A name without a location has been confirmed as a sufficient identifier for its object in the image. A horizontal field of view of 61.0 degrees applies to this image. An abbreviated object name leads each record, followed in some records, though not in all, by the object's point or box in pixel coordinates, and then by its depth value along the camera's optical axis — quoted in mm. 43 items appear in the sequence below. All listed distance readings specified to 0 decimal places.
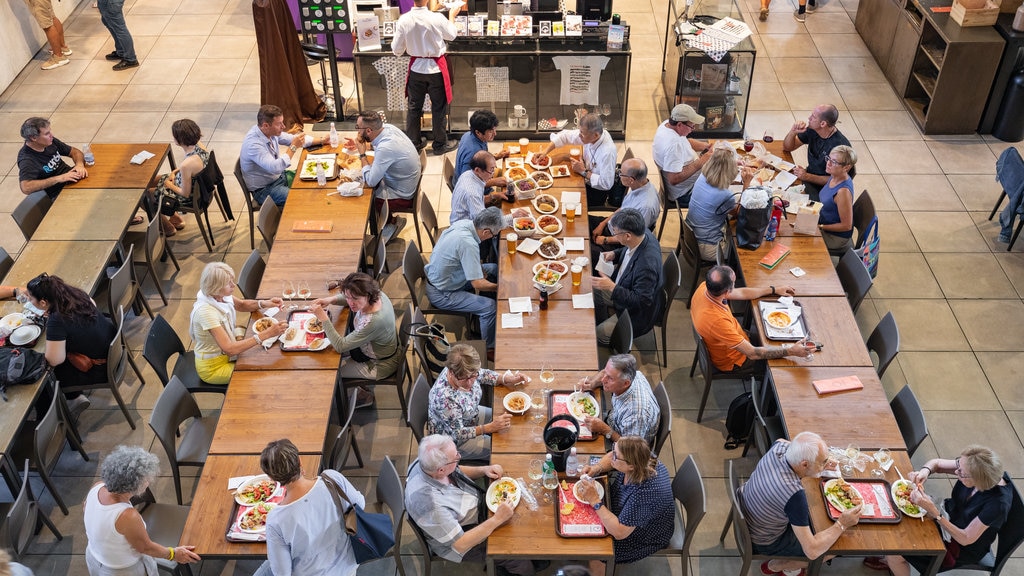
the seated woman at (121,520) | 5320
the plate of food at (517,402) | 6281
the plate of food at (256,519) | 5578
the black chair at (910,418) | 6219
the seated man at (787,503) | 5543
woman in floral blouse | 6152
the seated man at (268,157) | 8820
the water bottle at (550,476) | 5789
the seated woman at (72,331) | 6754
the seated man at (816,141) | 8750
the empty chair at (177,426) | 6312
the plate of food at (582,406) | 6246
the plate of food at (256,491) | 5738
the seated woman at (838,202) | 7977
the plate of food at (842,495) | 5719
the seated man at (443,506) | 5547
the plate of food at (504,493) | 5703
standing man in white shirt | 10000
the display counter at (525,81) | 10562
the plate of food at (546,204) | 8312
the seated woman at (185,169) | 8703
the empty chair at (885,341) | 6969
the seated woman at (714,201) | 7938
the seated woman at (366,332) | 6711
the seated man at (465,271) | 7477
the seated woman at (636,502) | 5508
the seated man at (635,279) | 7324
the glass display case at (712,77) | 10500
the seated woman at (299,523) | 5238
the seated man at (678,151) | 8625
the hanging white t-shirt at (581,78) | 10523
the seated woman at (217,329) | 6719
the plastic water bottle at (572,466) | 5852
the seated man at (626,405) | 6109
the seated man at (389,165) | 8648
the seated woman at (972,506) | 5523
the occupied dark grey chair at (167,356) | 6945
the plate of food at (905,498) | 5691
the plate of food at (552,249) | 7734
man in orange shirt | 6746
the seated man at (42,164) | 8594
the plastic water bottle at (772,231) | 7850
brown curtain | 10516
